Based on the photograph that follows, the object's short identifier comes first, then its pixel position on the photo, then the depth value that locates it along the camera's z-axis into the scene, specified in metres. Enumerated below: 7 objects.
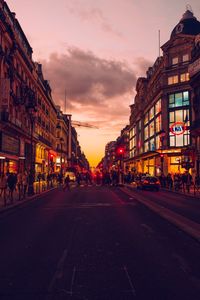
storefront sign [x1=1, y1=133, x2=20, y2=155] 34.12
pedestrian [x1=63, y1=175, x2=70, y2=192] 36.22
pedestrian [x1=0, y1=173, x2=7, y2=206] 20.88
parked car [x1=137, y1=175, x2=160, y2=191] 36.56
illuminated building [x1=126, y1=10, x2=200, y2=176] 59.78
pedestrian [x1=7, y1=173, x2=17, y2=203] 21.69
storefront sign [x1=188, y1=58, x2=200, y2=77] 43.67
